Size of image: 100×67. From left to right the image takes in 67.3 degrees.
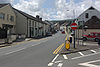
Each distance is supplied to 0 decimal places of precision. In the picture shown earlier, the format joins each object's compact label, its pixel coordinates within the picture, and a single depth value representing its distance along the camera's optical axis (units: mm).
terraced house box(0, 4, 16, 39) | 18126
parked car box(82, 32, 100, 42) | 16489
